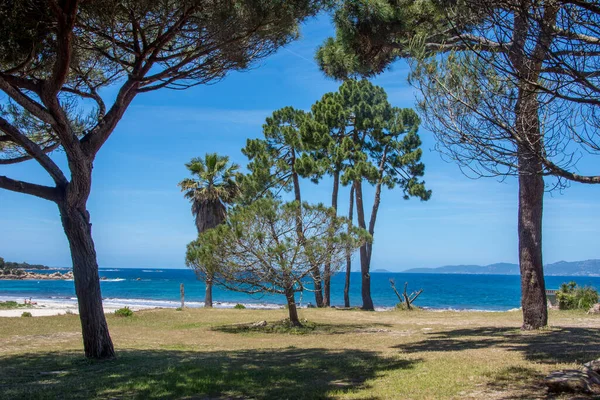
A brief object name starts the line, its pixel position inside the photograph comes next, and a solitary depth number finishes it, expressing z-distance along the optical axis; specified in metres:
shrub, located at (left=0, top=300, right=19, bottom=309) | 30.87
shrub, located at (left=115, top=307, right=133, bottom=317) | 20.66
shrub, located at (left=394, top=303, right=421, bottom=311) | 25.88
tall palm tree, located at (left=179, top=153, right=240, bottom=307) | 31.48
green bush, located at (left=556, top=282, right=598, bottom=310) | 20.09
